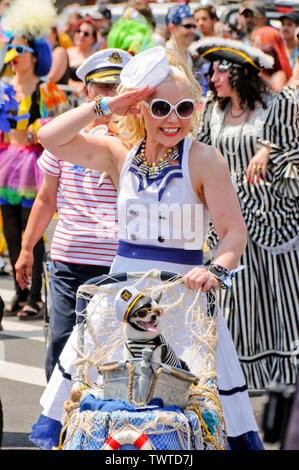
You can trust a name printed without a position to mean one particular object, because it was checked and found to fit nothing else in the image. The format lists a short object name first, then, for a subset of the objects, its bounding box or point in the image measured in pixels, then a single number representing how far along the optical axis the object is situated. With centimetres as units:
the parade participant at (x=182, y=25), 2225
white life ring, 642
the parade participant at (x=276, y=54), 1864
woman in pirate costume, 1267
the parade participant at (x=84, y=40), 2616
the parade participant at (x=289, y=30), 2441
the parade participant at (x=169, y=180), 795
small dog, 683
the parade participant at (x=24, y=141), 1648
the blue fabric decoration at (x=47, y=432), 863
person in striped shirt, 996
